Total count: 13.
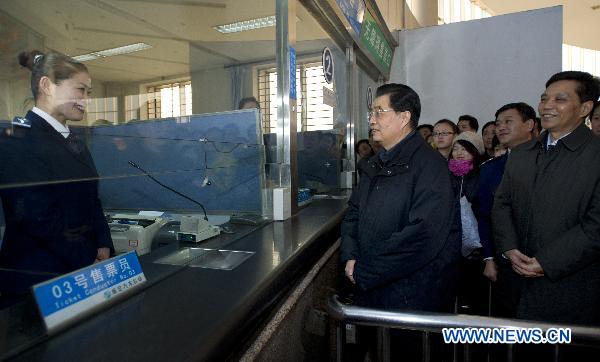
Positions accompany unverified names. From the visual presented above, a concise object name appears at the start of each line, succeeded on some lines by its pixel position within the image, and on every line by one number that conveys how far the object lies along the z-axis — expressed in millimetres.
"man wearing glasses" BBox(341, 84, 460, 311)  1255
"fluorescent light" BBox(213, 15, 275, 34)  2343
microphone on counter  1784
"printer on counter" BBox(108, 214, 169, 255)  1296
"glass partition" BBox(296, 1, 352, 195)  2762
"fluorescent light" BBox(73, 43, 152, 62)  1033
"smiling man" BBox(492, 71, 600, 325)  1301
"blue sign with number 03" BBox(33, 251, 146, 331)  660
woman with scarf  1939
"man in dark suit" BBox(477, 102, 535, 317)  1820
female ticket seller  812
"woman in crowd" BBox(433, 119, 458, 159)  2697
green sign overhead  3409
